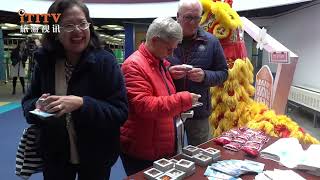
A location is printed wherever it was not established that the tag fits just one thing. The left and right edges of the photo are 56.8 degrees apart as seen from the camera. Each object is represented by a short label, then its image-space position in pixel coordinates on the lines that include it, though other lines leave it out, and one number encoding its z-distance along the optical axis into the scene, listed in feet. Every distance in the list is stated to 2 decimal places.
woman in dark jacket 3.74
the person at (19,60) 23.38
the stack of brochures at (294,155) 3.99
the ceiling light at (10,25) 34.90
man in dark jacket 5.64
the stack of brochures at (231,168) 3.75
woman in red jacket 4.12
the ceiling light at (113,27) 34.81
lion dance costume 7.91
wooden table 3.75
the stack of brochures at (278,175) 3.69
